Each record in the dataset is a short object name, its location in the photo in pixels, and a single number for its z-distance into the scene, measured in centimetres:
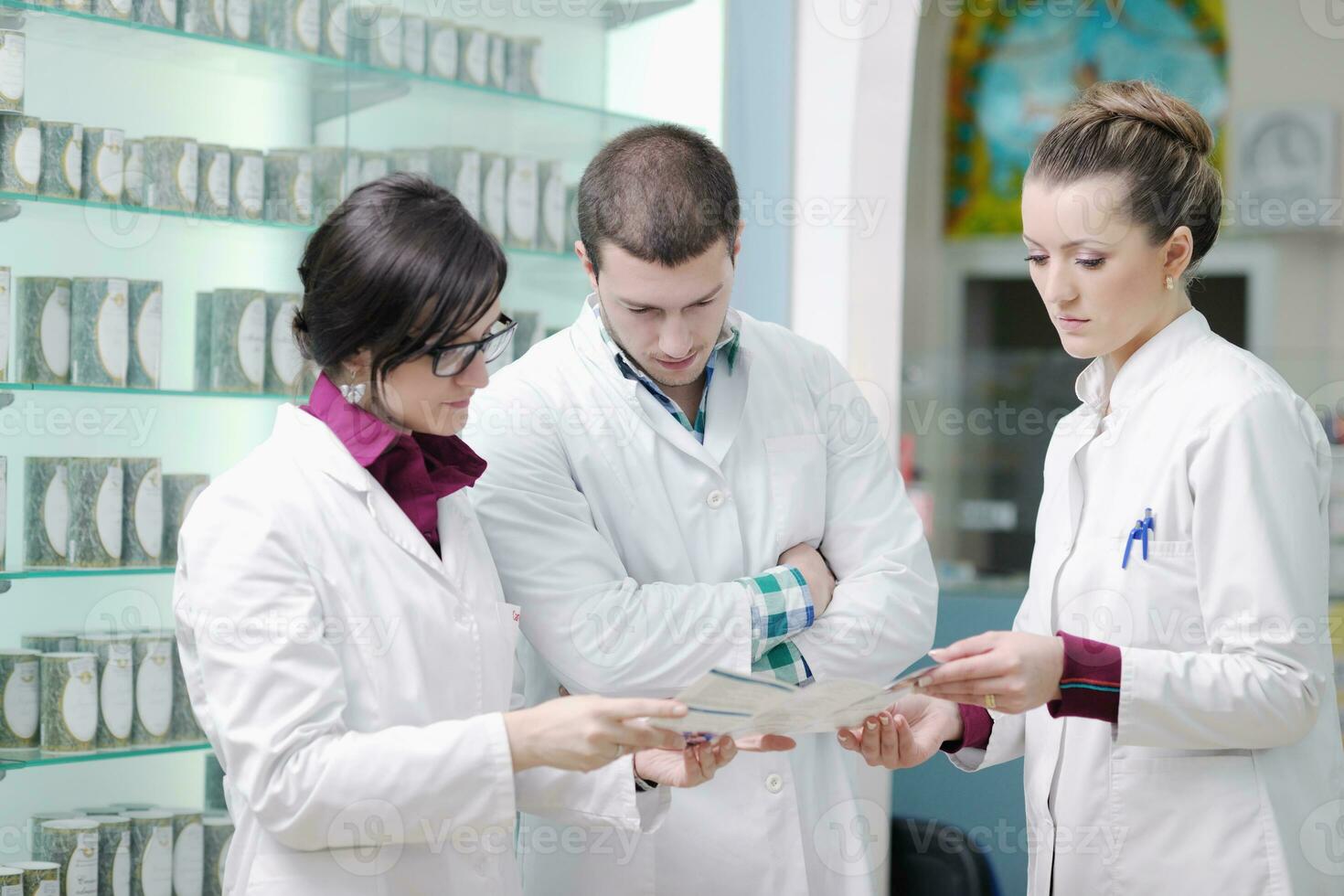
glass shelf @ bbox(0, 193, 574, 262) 256
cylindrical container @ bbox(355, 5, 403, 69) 301
